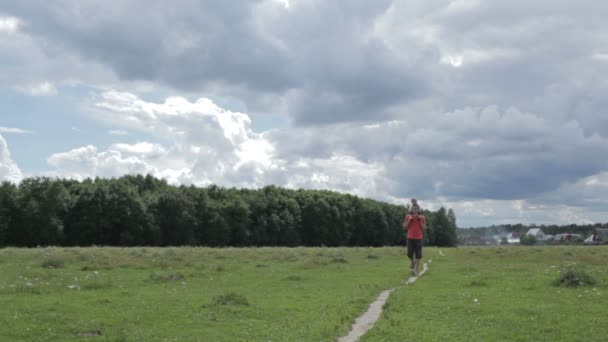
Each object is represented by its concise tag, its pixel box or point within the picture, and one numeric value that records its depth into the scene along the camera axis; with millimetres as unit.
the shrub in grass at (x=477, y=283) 22502
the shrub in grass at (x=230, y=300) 17938
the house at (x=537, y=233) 138800
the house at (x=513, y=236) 145625
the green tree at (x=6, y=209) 88562
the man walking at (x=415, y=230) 28141
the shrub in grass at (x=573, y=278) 21016
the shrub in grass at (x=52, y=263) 29828
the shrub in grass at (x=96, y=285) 22141
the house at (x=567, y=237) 124581
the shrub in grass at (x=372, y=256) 43625
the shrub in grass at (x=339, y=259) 37469
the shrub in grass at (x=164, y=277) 25422
